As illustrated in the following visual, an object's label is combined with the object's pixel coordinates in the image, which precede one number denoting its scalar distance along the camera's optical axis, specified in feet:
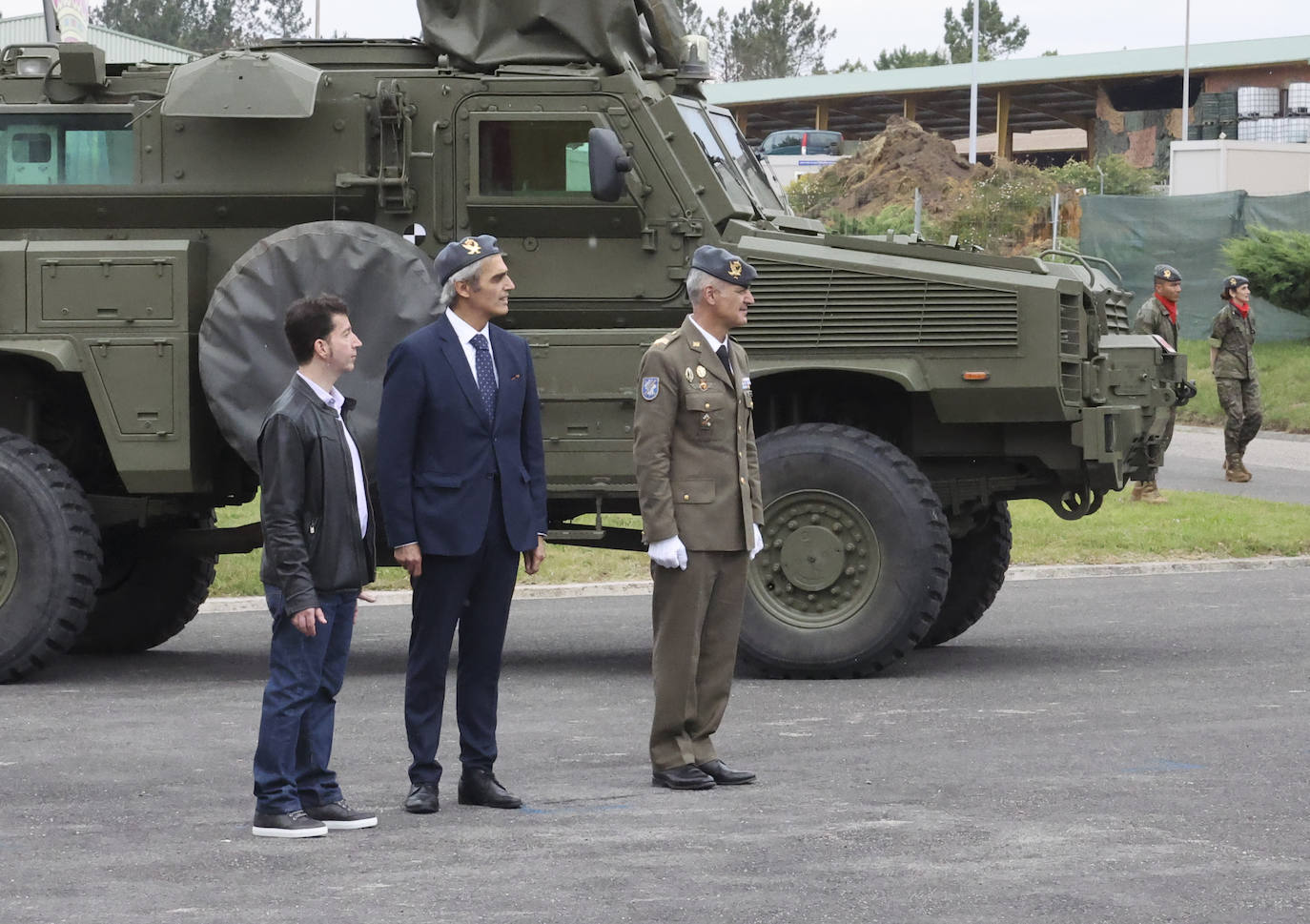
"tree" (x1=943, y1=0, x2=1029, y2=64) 342.64
